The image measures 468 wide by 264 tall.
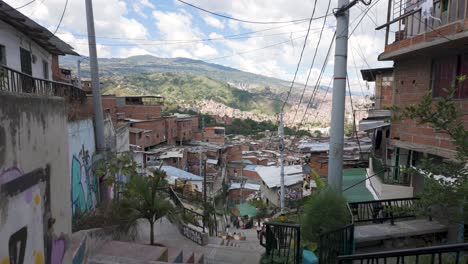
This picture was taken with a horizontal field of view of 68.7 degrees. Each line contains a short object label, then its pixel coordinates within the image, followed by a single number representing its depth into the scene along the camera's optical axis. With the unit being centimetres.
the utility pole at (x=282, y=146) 1838
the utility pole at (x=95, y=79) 987
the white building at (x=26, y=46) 1166
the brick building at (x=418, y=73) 875
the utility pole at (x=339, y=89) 704
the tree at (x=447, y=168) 437
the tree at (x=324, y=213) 729
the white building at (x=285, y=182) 2525
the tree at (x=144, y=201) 902
